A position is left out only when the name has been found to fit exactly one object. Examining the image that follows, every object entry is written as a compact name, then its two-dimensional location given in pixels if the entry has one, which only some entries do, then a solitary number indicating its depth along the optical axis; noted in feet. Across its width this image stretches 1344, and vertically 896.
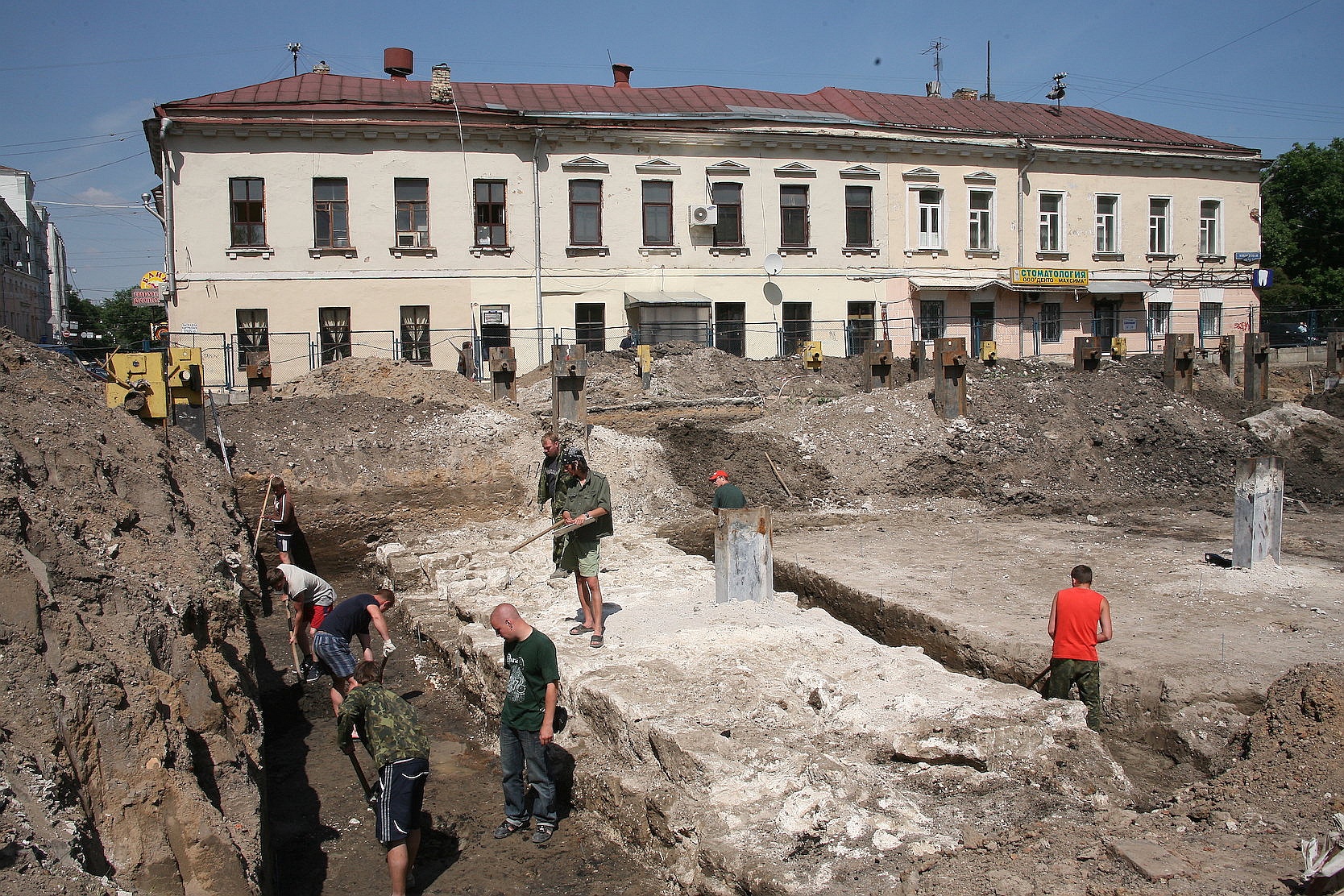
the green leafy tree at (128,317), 212.84
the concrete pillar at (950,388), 54.39
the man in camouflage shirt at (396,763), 15.75
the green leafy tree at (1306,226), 135.85
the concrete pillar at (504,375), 59.82
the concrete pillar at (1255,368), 79.30
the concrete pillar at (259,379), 57.98
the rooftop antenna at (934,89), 121.39
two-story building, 82.28
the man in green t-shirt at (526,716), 17.89
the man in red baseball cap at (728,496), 34.45
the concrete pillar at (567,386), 53.11
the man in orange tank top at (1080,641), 21.15
